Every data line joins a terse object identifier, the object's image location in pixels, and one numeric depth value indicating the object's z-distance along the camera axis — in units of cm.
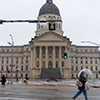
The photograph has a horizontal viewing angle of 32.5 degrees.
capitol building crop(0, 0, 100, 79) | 7262
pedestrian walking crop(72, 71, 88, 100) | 1161
